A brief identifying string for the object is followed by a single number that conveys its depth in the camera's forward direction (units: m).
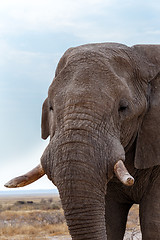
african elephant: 8.26
